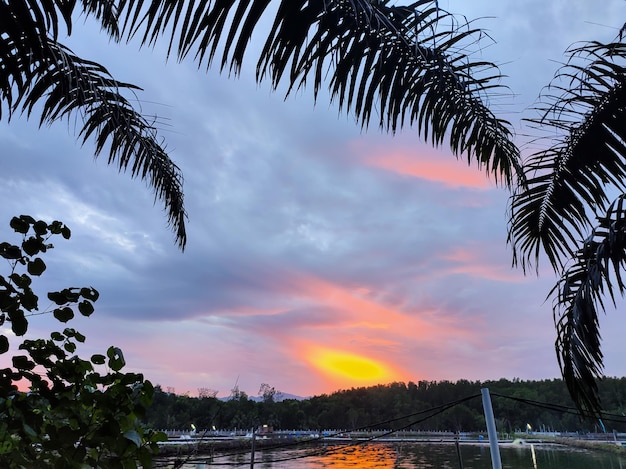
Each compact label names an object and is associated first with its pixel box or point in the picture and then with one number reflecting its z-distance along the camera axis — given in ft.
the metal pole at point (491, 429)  10.65
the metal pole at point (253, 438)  18.66
